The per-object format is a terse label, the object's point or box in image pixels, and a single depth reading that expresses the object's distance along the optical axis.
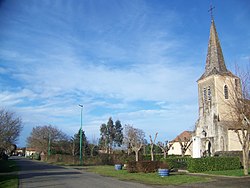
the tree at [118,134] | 67.09
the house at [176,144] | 54.48
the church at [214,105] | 31.43
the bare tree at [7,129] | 22.69
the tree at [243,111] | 16.84
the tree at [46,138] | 48.38
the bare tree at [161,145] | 29.74
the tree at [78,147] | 45.56
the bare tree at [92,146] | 45.00
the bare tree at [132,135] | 47.34
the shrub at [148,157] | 32.40
